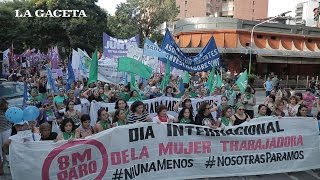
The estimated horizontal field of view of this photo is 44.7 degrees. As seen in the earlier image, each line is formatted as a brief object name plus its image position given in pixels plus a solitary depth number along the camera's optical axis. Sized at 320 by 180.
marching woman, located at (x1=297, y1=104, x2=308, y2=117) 7.32
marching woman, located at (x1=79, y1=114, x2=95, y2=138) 5.84
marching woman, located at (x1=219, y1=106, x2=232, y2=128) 6.96
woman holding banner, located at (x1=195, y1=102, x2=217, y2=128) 6.65
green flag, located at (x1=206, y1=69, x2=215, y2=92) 12.06
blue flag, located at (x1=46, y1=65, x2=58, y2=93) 10.42
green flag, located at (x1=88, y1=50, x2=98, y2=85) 9.89
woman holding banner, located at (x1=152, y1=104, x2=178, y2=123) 6.63
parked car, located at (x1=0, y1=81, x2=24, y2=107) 10.13
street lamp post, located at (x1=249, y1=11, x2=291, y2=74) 33.67
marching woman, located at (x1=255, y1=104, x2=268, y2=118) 7.09
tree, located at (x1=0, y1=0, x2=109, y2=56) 40.58
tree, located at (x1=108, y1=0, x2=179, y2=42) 47.06
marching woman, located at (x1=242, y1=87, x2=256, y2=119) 9.72
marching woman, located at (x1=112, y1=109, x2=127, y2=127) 6.40
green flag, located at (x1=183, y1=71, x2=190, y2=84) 14.53
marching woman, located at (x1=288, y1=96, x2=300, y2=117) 8.01
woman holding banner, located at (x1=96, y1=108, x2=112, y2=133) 6.18
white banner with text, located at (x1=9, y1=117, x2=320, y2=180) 5.23
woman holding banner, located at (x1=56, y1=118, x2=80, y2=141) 5.62
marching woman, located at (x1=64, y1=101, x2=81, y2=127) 7.45
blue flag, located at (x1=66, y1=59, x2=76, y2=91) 11.76
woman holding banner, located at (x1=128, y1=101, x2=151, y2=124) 6.64
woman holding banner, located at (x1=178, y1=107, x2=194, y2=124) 6.71
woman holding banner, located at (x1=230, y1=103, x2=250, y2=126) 6.79
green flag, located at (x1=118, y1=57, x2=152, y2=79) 10.16
